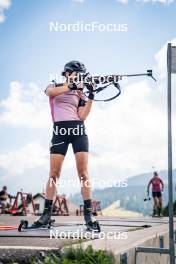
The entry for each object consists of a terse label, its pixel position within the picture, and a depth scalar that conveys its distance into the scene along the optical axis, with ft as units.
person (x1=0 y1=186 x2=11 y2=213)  67.84
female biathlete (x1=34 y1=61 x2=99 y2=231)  18.28
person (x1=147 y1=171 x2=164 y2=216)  56.95
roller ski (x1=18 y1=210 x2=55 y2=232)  18.37
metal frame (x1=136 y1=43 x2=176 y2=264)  11.42
